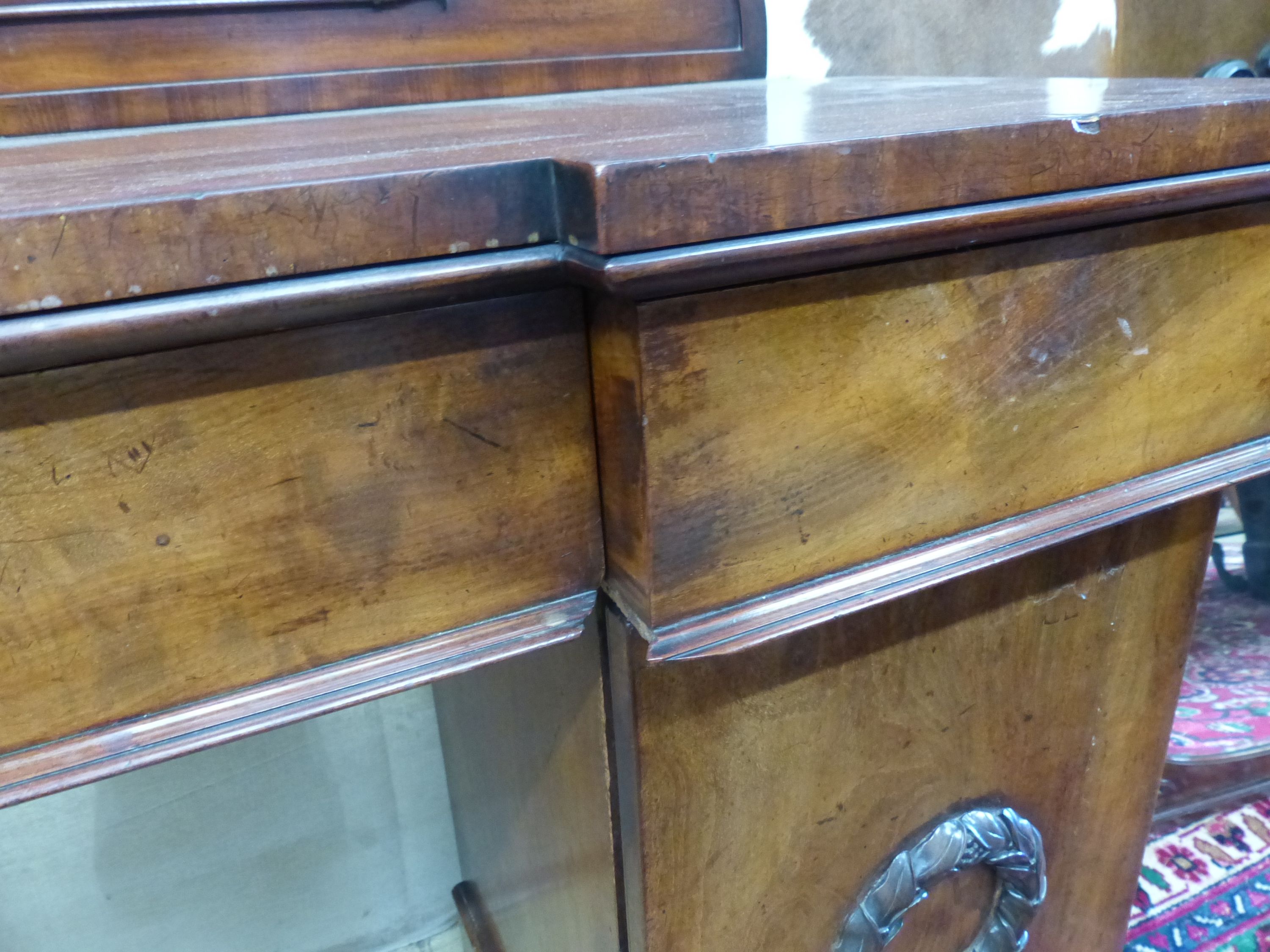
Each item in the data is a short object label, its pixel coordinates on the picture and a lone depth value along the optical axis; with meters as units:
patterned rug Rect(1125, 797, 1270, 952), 0.92
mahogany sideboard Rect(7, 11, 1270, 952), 0.26
